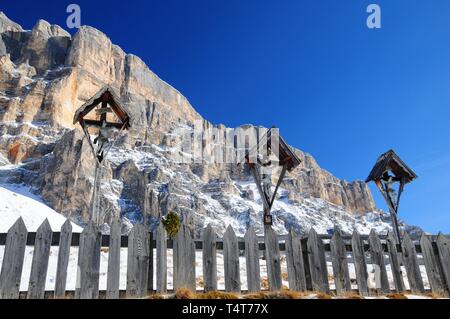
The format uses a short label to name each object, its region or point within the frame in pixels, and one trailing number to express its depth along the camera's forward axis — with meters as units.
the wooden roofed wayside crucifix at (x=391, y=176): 11.87
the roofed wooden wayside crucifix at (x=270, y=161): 9.84
